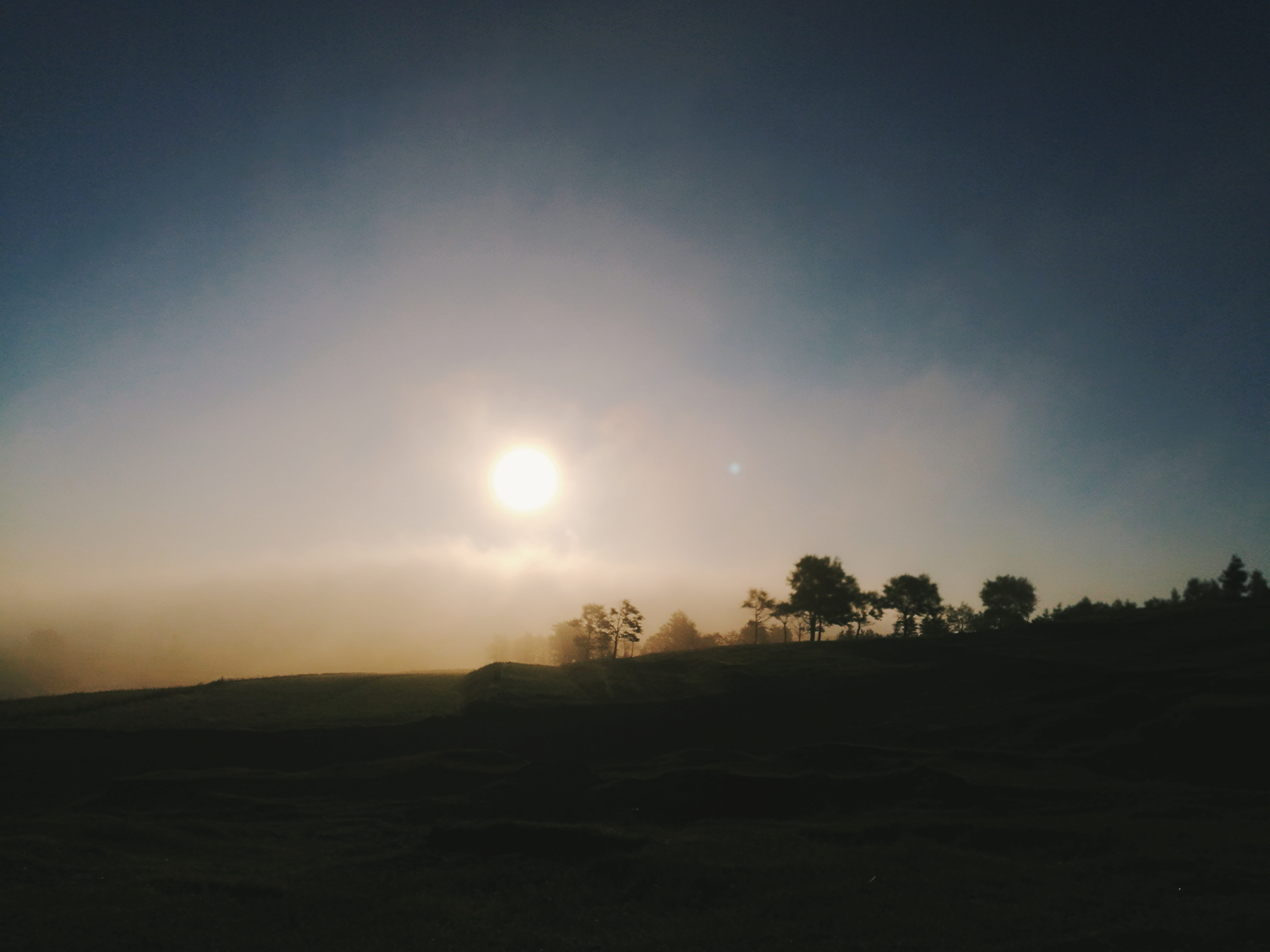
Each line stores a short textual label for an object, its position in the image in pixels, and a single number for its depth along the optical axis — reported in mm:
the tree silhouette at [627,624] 107938
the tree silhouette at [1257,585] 98938
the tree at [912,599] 108625
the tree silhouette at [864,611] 103462
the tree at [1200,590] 114088
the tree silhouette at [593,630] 109188
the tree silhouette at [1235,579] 98500
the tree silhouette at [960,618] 132000
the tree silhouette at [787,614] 102250
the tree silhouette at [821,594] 99562
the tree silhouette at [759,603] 109625
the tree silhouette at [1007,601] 112312
